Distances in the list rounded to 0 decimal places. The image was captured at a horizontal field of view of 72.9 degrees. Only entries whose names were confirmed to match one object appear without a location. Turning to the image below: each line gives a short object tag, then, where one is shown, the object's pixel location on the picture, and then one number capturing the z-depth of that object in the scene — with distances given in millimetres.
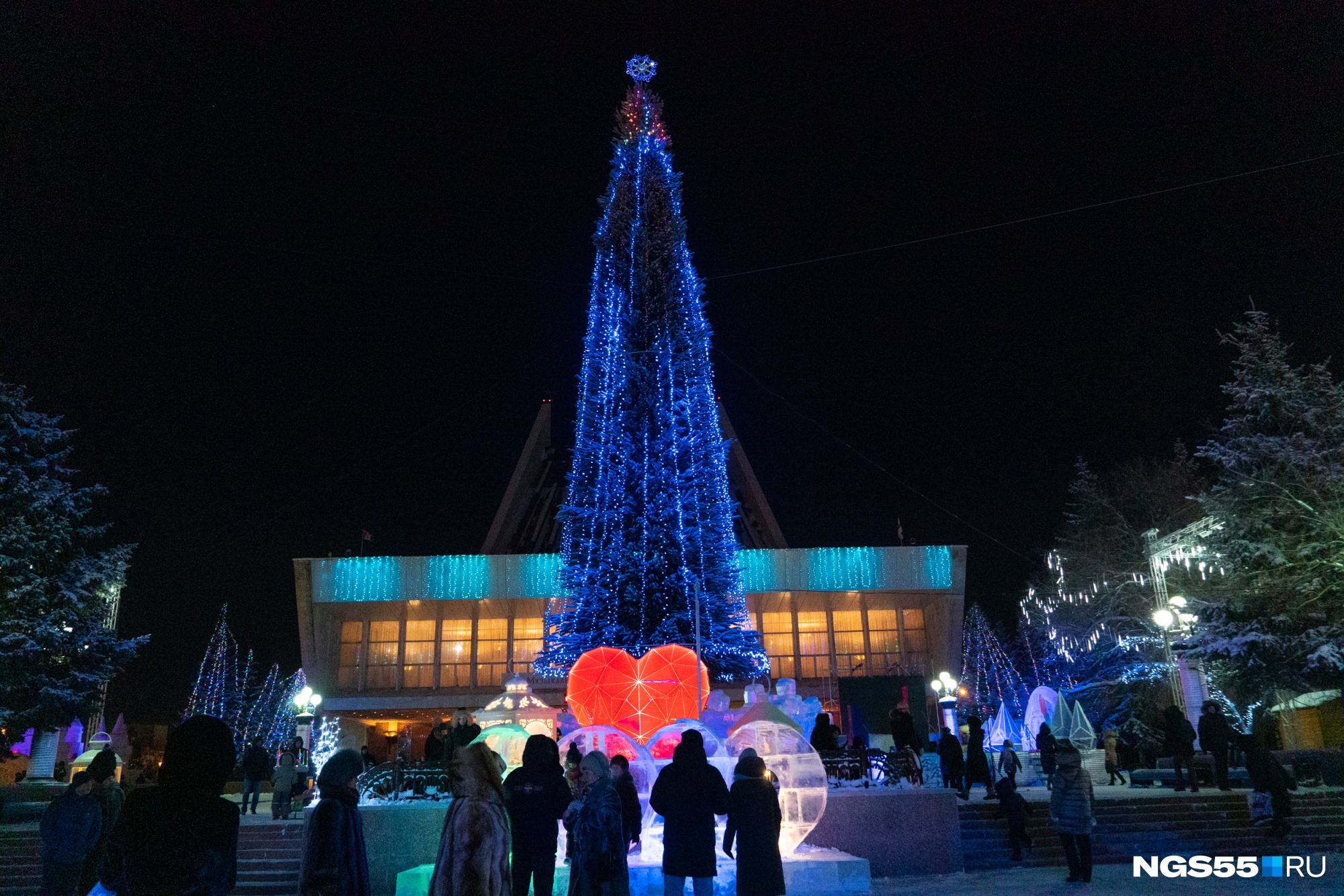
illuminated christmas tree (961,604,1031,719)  53281
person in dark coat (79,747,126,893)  7679
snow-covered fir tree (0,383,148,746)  19734
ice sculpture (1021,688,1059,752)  21734
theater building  32875
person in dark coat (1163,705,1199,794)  14984
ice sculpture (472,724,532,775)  11422
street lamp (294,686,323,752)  22641
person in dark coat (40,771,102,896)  7418
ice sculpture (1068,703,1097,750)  21141
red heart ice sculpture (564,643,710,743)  13719
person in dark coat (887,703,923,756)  15711
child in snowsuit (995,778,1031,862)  12461
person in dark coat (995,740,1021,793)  14155
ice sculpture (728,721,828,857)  9945
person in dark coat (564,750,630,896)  5922
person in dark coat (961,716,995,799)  15008
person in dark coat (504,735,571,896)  6059
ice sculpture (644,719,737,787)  10484
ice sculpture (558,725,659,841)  10477
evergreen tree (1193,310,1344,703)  19688
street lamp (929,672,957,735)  20047
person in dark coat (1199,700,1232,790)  14445
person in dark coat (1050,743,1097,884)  9602
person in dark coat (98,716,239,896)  3199
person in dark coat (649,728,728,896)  6062
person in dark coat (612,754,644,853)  7621
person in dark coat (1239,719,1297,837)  12789
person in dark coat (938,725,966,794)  14531
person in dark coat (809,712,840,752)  14250
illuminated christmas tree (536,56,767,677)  18328
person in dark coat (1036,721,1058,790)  15391
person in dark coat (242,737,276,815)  16422
